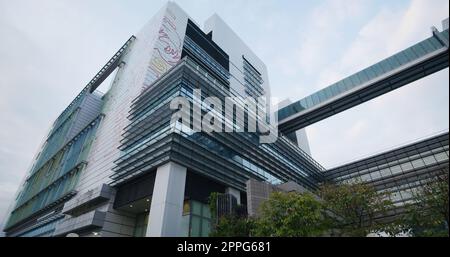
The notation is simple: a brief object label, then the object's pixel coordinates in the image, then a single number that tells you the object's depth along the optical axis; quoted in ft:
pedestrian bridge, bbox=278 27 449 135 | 114.93
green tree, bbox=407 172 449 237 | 37.27
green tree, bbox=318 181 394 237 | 48.73
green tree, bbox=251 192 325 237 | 46.29
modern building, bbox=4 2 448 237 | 71.67
